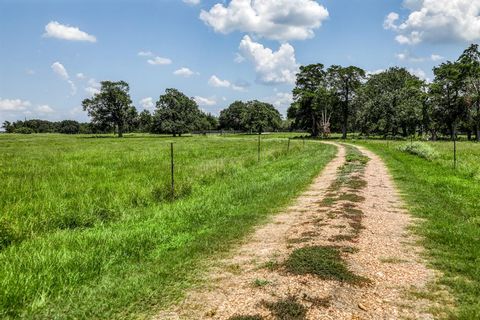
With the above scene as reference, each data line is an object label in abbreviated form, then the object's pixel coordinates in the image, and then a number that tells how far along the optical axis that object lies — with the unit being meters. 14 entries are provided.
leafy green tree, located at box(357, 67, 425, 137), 72.38
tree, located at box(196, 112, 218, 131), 172.48
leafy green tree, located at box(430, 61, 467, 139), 68.38
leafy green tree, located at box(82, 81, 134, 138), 98.62
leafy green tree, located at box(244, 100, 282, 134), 121.10
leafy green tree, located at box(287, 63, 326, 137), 82.89
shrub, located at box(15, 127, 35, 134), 158.65
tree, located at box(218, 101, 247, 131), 157.09
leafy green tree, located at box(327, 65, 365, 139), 76.80
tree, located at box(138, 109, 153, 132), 138.38
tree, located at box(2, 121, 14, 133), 174.11
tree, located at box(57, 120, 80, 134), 187.62
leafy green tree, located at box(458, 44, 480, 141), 65.69
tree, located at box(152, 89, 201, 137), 100.44
